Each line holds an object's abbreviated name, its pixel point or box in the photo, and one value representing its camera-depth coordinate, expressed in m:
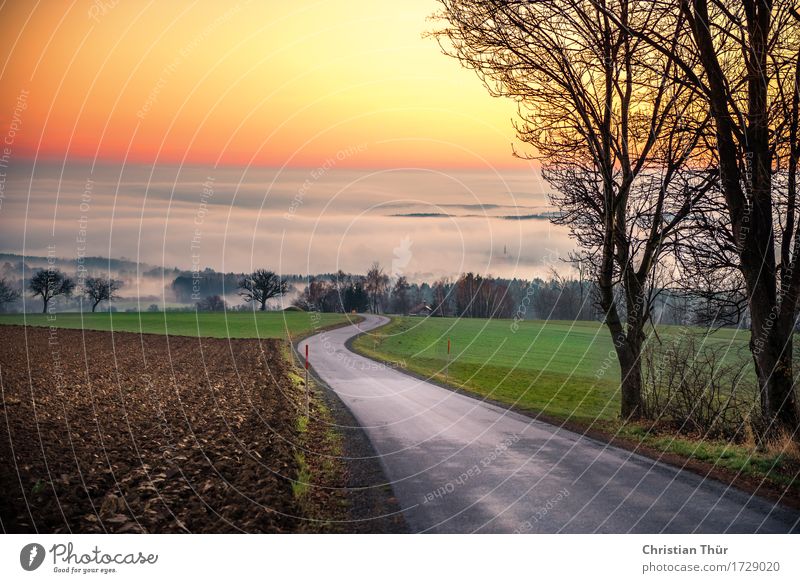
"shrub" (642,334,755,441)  17.97
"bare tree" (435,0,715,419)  17.94
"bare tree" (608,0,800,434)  14.73
